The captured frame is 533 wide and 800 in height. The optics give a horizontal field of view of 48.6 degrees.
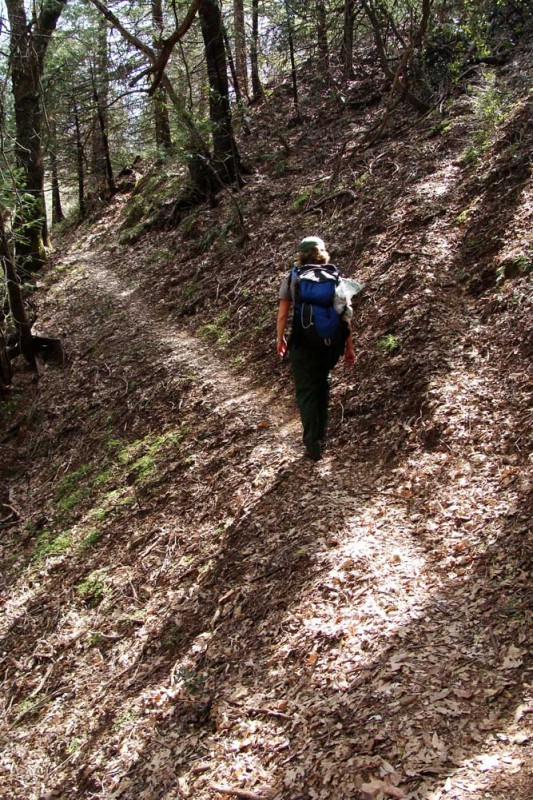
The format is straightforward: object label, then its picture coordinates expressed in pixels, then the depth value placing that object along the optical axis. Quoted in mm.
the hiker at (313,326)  5547
